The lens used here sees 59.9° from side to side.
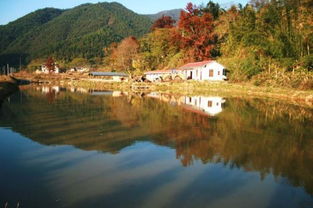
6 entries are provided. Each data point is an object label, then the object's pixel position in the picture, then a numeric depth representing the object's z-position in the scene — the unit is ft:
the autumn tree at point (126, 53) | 253.24
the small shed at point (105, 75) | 229.54
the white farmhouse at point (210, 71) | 146.00
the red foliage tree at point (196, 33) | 177.17
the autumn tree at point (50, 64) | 341.82
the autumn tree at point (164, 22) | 247.48
